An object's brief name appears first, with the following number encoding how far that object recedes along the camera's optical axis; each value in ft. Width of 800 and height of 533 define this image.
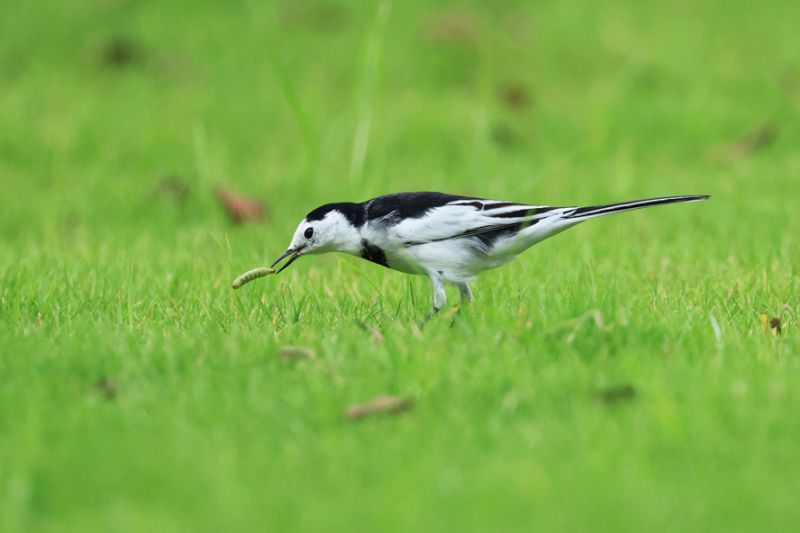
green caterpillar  33.50
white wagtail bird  32.96
